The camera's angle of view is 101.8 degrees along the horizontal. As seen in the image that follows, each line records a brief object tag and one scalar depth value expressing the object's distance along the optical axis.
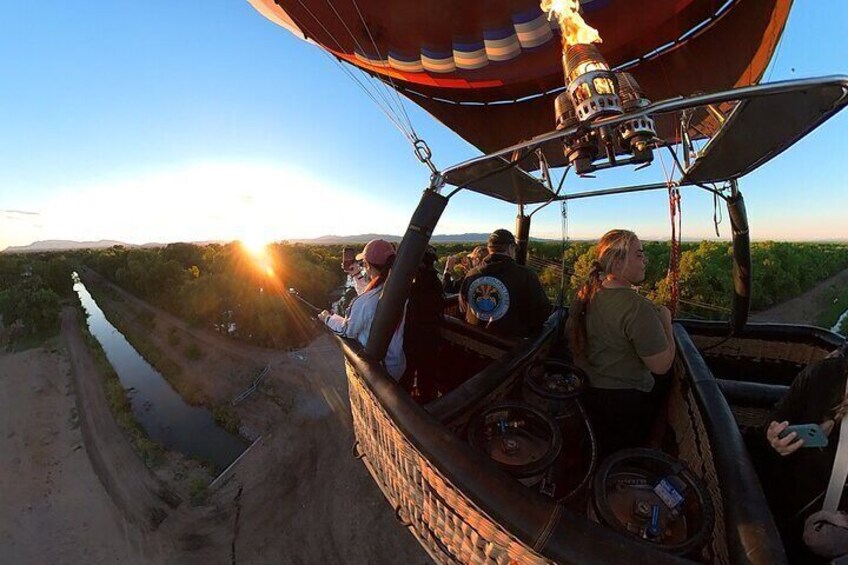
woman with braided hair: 2.17
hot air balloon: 1.11
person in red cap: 2.57
